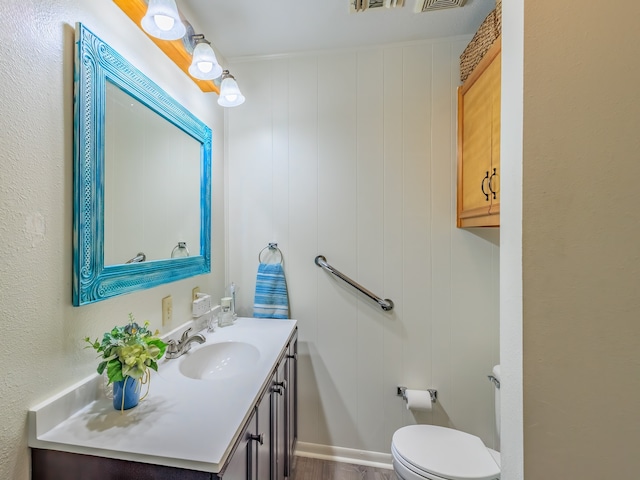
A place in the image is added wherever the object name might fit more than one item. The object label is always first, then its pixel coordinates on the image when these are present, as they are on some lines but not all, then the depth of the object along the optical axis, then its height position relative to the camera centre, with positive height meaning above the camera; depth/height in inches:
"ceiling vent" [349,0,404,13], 49.5 +43.9
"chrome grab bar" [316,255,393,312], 61.8 -11.4
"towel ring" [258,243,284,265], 65.6 -2.1
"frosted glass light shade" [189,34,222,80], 46.3 +30.9
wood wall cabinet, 43.3 +17.7
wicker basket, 43.1 +35.4
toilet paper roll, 58.4 -35.1
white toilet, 43.0 -37.3
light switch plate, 45.6 -12.1
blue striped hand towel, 63.5 -13.1
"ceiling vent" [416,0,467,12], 49.5 +43.9
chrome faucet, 43.1 -17.4
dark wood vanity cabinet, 24.9 -23.2
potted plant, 29.1 -13.3
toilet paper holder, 60.6 -34.8
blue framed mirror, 30.9 +8.7
